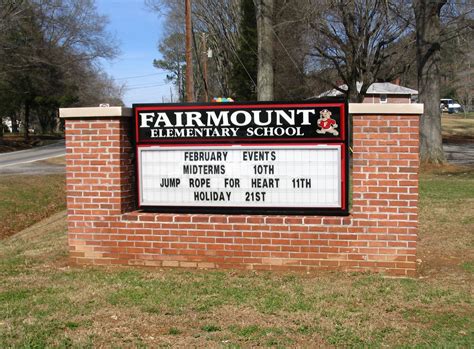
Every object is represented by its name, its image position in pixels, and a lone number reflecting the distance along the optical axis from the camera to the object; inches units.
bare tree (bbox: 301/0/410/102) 832.3
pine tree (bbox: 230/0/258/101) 1770.4
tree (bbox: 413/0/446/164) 766.5
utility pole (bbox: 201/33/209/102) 1622.8
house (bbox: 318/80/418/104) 2170.3
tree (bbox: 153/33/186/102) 2476.1
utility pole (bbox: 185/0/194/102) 1040.3
